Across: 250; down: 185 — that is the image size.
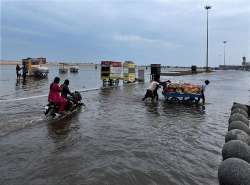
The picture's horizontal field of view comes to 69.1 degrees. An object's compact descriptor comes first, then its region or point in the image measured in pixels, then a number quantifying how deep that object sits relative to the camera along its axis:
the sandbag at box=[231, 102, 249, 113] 8.11
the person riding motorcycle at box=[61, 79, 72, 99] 7.67
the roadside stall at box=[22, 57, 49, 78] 25.47
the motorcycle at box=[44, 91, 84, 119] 7.15
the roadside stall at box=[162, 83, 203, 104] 10.38
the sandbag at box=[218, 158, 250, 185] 3.04
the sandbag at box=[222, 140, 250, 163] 3.70
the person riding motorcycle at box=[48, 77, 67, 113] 7.00
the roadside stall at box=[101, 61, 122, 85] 16.98
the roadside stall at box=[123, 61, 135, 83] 18.04
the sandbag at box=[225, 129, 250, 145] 4.50
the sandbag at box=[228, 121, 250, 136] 5.24
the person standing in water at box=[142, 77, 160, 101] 10.51
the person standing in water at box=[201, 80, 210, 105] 10.32
